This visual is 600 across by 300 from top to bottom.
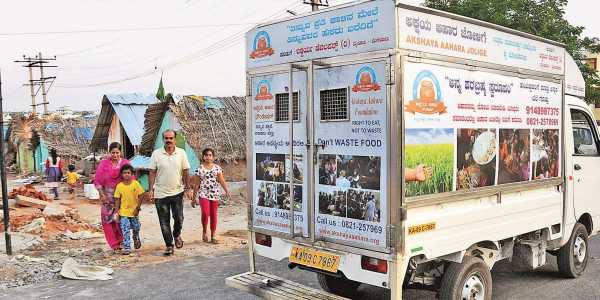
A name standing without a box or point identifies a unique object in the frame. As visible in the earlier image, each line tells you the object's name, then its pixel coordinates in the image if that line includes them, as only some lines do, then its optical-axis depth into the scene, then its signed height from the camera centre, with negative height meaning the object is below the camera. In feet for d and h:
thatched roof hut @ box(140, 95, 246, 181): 51.06 +0.77
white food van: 13.26 -0.55
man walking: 24.94 -2.20
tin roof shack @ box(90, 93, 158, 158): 64.75 +2.18
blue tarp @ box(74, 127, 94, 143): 98.32 +0.77
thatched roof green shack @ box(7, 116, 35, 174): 105.70 -1.00
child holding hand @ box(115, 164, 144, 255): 25.53 -3.19
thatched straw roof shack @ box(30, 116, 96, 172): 91.91 +0.13
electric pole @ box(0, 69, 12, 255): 25.13 -3.29
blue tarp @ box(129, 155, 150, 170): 52.10 -2.63
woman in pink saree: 25.96 -2.21
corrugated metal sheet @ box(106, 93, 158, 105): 68.39 +5.05
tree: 54.70 +11.97
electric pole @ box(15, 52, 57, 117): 142.72 +16.39
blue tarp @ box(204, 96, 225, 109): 53.57 +3.27
